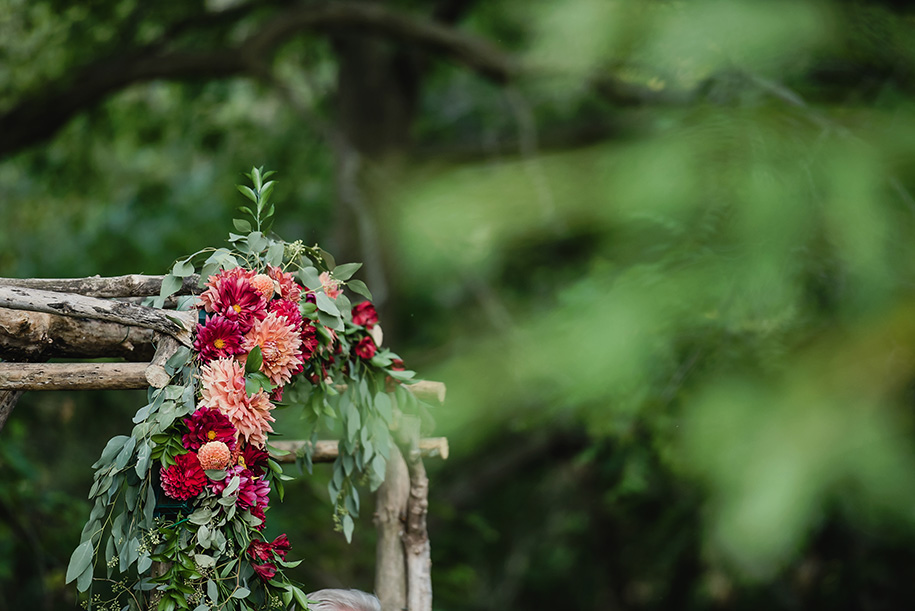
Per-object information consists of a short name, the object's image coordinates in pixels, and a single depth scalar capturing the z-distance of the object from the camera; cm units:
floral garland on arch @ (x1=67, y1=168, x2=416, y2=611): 874
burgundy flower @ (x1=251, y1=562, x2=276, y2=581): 884
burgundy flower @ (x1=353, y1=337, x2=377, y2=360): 921
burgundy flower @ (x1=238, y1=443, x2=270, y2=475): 884
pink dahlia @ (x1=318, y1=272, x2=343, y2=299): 906
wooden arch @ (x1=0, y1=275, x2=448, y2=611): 873
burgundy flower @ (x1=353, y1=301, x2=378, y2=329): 921
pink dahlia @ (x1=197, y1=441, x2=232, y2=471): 873
